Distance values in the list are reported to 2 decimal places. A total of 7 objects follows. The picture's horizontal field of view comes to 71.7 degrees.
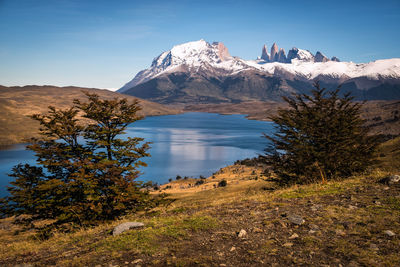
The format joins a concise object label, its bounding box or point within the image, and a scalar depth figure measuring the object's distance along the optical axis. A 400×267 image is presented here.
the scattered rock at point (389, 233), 7.33
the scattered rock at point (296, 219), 8.78
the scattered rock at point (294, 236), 7.81
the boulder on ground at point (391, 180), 12.27
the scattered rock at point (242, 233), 8.22
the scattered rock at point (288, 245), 7.31
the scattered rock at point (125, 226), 9.68
